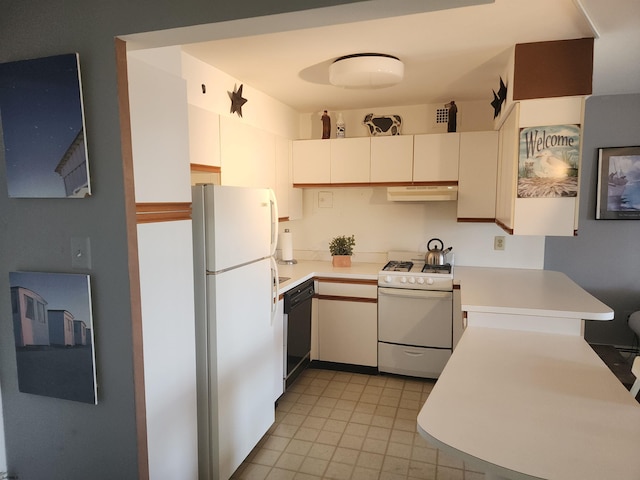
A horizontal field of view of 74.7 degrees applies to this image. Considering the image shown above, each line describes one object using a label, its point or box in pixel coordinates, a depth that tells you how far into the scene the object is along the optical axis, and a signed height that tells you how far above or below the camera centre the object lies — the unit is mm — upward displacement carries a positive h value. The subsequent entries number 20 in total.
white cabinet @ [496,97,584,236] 2291 +176
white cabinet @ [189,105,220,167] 2398 +401
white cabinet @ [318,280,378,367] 3465 -997
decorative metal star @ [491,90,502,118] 2971 +708
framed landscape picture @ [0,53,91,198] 1520 +288
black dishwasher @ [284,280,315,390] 2996 -955
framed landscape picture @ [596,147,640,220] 3697 +160
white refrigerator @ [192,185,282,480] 2041 -612
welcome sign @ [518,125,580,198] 2305 +230
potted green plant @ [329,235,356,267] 3807 -435
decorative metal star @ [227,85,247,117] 2883 +719
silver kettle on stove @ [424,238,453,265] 3570 -453
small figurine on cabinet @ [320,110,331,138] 3848 +718
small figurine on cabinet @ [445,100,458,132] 3518 +719
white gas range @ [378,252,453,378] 3260 -926
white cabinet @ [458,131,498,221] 3307 +217
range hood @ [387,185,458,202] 3465 +80
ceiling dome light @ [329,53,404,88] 2410 +777
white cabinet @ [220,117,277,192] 2740 +351
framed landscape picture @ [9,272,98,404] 1616 -513
